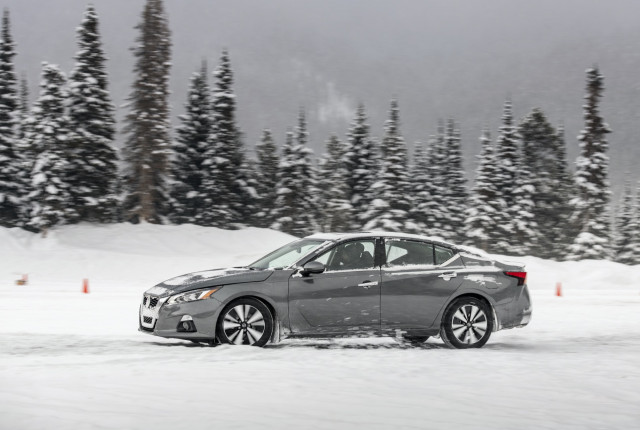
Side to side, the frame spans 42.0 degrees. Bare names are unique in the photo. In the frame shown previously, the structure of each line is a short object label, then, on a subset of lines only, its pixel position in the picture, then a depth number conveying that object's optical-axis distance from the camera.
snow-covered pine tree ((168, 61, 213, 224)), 56.19
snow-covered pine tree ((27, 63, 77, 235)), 43.59
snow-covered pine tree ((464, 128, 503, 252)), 60.44
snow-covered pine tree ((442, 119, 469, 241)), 67.62
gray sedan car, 10.51
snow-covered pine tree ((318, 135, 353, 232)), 59.25
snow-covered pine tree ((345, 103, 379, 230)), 62.47
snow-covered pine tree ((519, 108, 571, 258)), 66.69
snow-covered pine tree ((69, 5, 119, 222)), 46.75
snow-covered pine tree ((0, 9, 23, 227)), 47.97
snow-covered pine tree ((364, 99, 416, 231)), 54.62
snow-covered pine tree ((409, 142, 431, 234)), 65.06
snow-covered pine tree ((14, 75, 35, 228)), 45.38
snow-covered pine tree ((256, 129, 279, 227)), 66.69
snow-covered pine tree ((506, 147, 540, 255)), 62.38
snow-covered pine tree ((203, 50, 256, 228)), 53.84
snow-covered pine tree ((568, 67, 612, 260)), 54.25
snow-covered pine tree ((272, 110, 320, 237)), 58.66
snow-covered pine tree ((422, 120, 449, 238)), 65.06
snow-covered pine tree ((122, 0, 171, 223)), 48.44
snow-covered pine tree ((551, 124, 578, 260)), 67.00
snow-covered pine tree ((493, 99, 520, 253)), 61.41
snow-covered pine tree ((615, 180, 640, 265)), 74.36
